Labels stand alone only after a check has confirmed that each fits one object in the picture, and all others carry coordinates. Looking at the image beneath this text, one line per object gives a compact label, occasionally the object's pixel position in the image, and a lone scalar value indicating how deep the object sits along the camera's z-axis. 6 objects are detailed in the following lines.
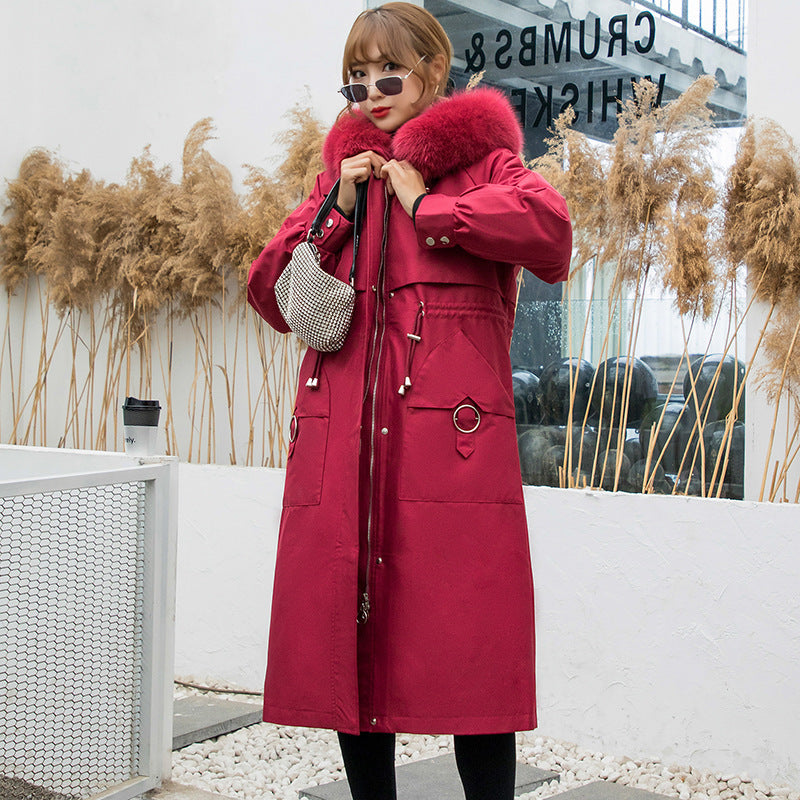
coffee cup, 2.28
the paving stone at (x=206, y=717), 2.78
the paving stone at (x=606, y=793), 2.30
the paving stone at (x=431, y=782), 2.27
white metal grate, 1.88
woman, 1.36
